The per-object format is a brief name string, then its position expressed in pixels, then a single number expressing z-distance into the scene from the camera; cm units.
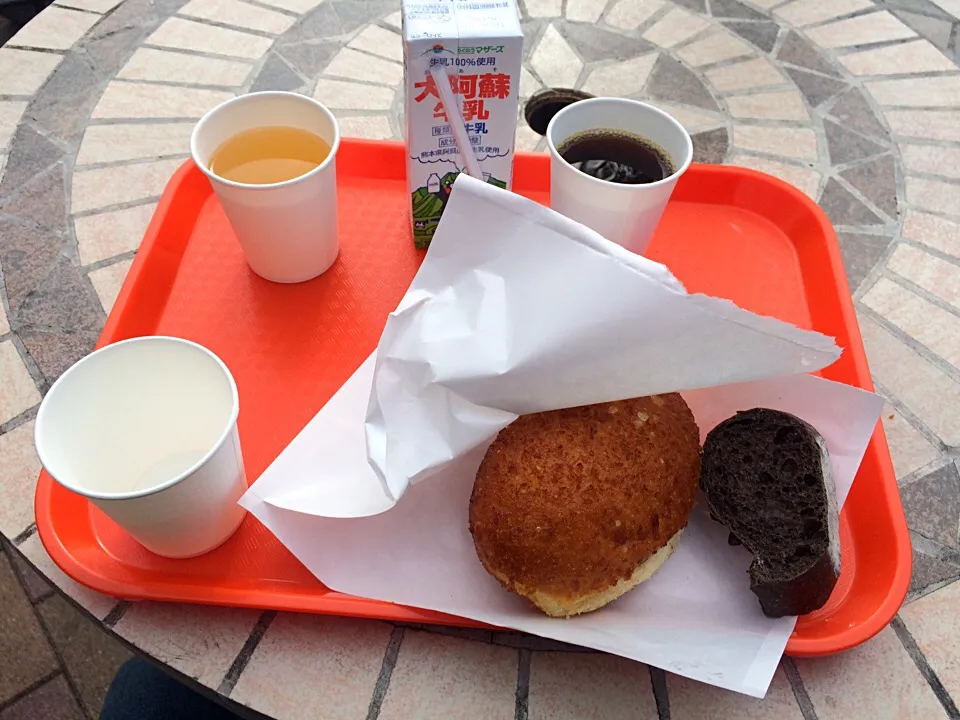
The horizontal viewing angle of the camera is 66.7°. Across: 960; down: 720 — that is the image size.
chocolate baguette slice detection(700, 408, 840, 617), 62
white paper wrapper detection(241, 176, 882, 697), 63
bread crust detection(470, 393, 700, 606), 63
